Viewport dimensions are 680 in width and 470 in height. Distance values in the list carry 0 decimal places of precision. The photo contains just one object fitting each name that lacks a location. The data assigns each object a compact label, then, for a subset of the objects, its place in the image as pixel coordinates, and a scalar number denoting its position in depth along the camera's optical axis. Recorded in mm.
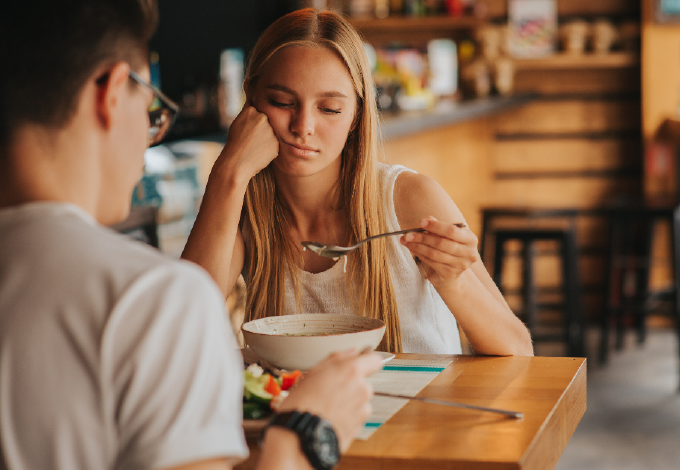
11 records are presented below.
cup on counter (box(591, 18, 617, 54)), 5762
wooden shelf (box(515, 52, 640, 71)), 5762
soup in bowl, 1212
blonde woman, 1575
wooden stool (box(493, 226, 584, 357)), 4117
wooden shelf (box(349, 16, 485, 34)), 5500
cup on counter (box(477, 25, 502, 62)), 5664
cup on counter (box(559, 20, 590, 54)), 5773
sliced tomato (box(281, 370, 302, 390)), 1170
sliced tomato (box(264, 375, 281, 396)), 1127
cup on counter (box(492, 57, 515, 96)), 5547
